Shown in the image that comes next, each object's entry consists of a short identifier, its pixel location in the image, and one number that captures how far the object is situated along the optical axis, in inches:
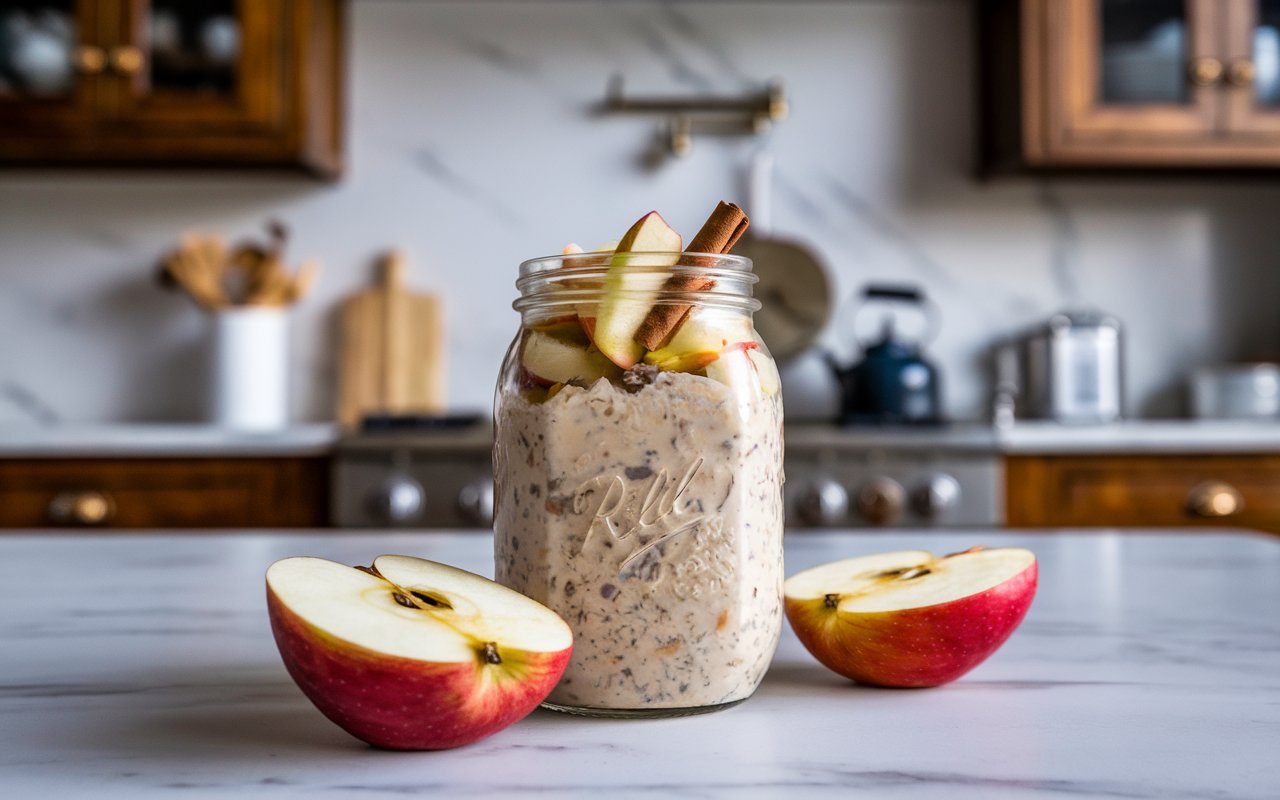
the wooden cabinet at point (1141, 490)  73.9
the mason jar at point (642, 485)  17.7
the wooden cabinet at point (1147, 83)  83.8
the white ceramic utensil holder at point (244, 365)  89.4
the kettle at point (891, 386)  80.5
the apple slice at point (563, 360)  17.9
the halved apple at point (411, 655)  15.2
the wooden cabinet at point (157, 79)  82.9
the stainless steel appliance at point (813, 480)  71.0
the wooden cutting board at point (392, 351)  94.1
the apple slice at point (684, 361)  17.8
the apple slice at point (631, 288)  17.6
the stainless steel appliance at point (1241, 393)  87.2
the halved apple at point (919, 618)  19.2
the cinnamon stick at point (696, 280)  17.7
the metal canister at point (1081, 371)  86.8
